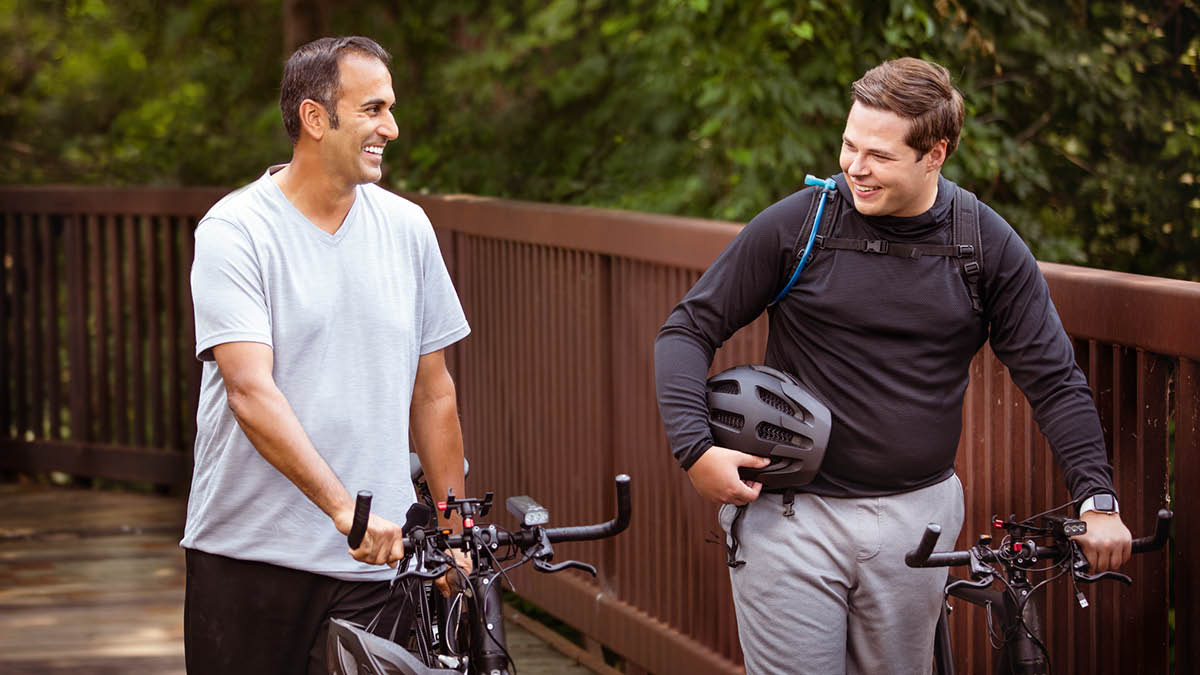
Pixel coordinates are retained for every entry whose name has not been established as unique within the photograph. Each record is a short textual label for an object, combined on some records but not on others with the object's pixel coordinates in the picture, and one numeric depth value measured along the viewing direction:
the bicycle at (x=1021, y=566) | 5.80
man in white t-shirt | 6.41
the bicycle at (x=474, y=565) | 5.74
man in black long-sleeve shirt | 6.37
